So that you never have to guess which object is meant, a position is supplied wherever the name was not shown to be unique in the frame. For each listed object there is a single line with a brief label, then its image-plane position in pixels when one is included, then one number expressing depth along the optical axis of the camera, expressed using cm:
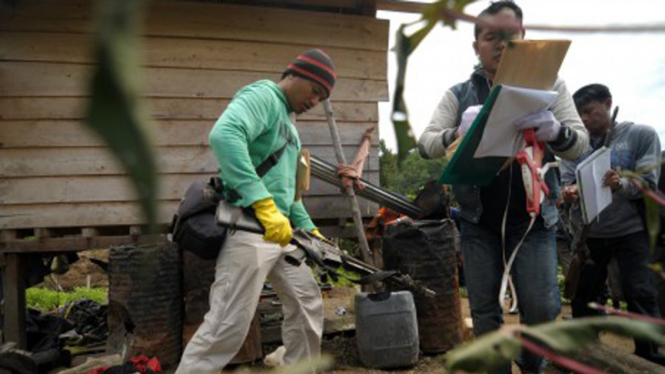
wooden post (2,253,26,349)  425
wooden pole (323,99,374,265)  430
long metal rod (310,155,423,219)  436
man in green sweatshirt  247
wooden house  404
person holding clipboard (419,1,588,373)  216
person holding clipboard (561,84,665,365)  325
